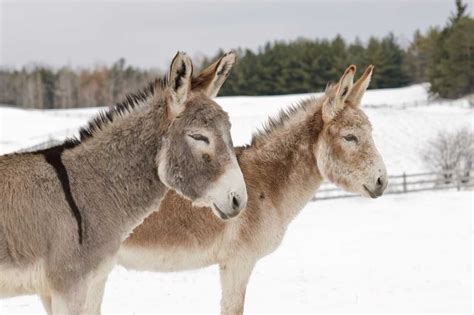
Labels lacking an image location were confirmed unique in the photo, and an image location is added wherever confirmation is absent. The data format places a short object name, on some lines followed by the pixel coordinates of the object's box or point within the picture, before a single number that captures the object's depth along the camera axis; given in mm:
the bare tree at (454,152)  70875
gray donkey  8219
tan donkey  12961
